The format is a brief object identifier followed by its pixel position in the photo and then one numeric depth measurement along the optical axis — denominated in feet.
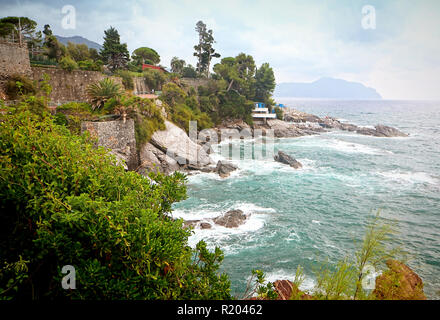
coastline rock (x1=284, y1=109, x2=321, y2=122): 205.98
